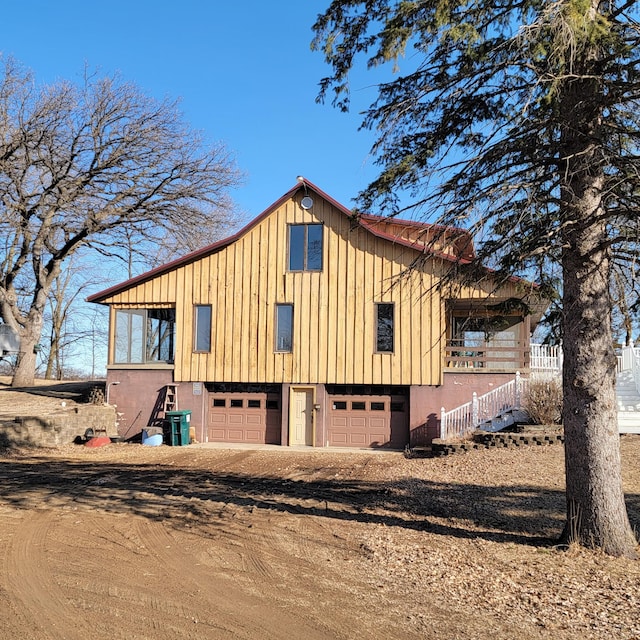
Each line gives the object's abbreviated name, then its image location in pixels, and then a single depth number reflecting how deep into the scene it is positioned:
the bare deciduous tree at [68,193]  22.30
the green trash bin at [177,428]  19.27
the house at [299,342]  18.89
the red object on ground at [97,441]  18.34
